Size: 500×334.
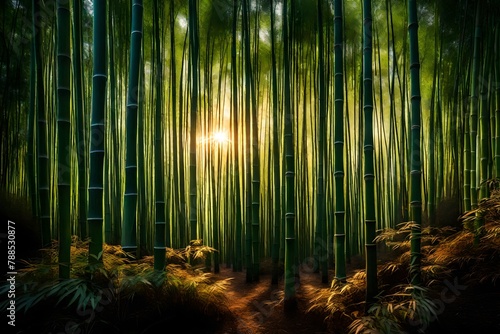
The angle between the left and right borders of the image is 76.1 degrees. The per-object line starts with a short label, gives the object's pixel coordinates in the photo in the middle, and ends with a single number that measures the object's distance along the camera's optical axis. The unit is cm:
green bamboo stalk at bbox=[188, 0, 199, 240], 309
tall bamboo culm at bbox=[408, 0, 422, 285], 215
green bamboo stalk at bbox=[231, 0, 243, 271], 379
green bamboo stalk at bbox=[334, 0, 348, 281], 245
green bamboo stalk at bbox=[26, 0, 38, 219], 304
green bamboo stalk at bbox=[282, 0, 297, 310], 279
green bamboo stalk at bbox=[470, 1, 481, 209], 295
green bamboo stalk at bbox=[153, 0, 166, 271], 254
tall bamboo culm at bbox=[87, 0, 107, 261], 199
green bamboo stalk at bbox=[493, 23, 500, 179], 305
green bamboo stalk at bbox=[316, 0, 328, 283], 329
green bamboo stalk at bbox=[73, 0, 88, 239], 254
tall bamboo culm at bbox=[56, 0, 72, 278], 195
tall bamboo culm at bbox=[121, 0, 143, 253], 218
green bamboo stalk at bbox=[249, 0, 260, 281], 347
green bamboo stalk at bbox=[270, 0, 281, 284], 347
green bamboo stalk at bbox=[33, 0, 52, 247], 223
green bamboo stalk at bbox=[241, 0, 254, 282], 347
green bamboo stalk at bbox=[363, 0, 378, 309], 221
